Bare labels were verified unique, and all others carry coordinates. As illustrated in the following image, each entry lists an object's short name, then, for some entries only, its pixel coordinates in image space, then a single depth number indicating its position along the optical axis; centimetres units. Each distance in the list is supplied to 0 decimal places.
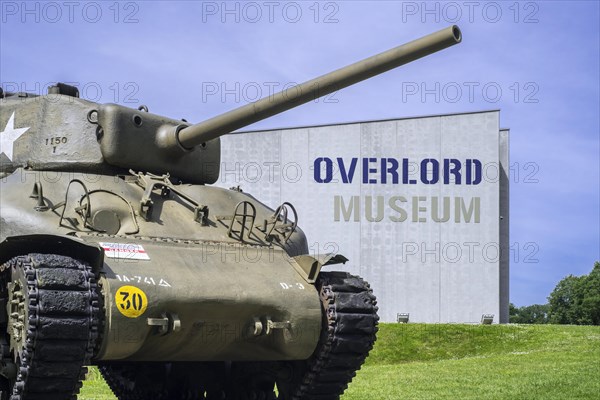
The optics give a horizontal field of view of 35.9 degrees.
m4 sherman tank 819
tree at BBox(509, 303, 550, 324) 8119
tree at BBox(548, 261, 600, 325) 5509
